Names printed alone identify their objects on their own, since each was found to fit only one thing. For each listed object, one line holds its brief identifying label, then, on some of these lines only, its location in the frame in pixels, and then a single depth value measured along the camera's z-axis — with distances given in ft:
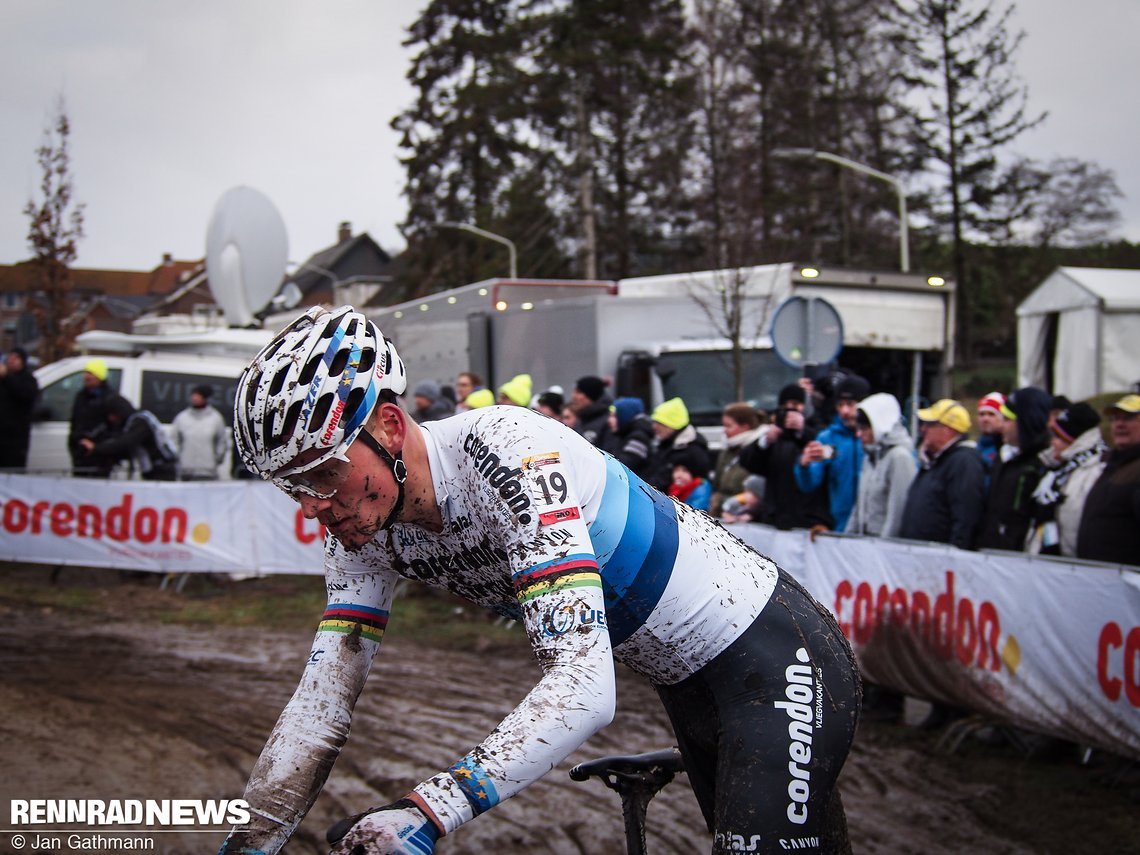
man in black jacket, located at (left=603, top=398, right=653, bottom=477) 33.96
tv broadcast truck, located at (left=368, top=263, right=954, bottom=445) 52.60
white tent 63.41
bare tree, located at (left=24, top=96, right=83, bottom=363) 79.77
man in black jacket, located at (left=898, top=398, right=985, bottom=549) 26.11
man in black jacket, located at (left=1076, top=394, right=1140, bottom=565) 22.38
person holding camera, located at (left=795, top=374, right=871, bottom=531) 29.55
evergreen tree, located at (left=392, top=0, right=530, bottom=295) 124.36
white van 48.80
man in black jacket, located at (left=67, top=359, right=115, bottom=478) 45.62
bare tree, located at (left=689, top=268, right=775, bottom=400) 48.32
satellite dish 60.39
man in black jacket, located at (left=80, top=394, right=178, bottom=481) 44.86
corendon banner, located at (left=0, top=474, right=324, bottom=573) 43.62
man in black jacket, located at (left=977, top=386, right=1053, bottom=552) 25.29
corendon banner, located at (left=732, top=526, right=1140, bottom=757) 21.06
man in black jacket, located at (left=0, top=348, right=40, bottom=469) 44.86
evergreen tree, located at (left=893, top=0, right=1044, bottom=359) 114.32
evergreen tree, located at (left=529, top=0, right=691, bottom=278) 112.78
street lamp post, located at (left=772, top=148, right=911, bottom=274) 69.05
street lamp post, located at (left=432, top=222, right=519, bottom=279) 111.66
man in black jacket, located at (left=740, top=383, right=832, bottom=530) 30.12
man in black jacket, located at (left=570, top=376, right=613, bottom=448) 37.93
